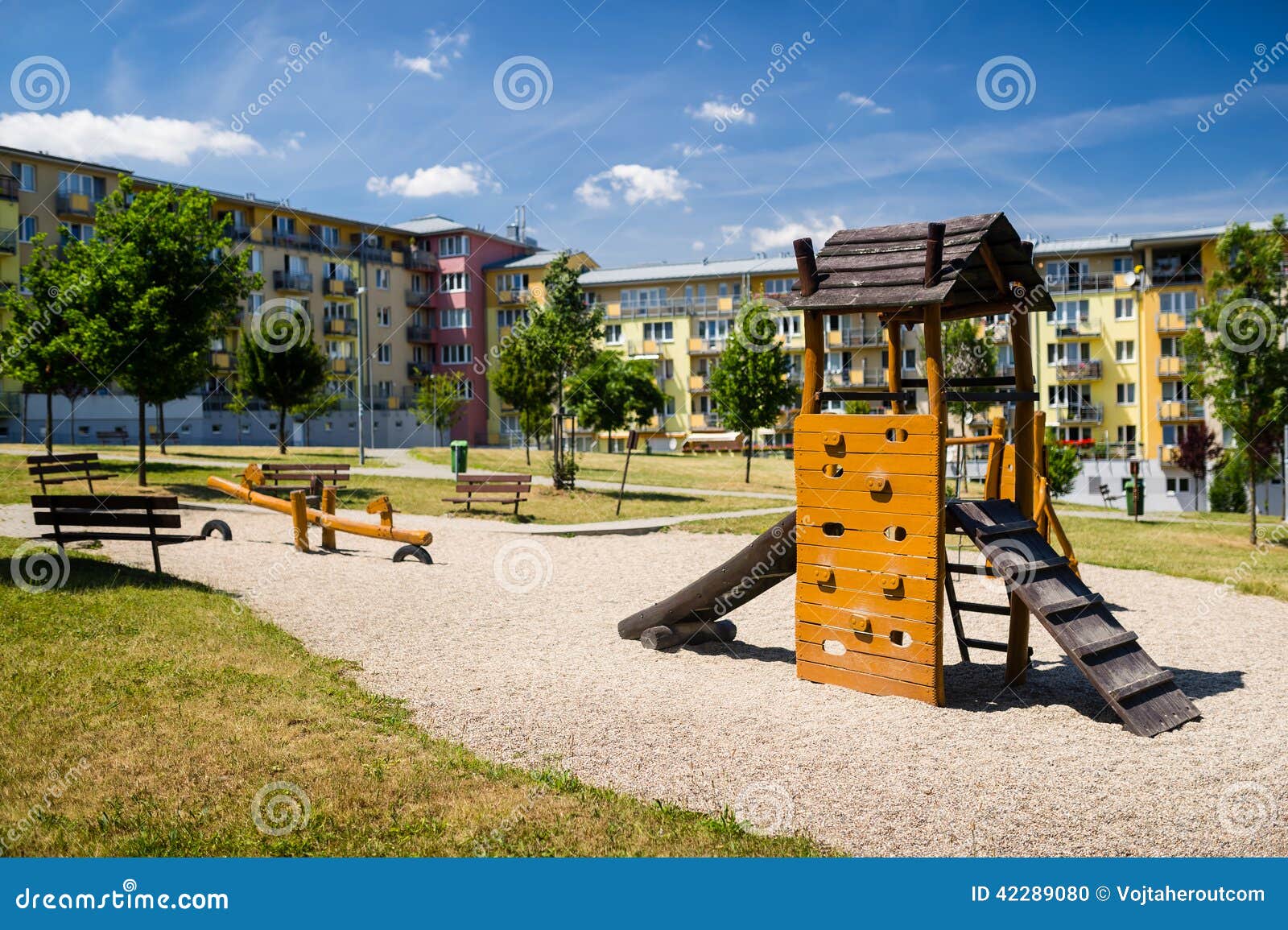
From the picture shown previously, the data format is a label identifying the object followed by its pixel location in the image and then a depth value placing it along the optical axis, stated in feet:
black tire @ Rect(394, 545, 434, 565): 49.82
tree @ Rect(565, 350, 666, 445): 185.47
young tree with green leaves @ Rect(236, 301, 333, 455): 136.15
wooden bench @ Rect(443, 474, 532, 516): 75.00
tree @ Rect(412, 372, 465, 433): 161.50
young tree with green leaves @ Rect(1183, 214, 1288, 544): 69.31
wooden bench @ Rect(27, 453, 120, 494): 63.26
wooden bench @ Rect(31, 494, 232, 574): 39.52
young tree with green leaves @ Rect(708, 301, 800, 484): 121.90
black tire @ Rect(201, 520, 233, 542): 54.29
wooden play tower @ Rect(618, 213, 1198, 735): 25.71
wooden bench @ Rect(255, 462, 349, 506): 71.53
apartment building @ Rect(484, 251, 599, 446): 233.96
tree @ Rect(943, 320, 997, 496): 114.21
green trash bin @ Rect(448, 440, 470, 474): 103.45
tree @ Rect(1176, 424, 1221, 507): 136.46
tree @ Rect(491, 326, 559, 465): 141.79
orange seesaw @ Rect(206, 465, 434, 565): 49.39
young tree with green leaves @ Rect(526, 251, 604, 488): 84.43
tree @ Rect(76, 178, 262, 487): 73.31
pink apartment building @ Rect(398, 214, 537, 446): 234.58
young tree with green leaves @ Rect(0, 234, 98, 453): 74.69
